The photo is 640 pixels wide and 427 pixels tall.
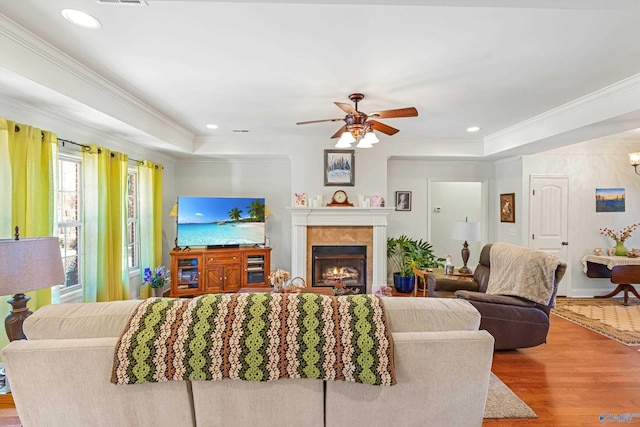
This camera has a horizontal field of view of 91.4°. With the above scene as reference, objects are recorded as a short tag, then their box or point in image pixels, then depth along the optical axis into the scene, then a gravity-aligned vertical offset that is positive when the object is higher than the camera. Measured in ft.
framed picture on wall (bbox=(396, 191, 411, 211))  18.74 +0.62
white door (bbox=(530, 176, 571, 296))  16.10 -0.14
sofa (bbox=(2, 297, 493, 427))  4.17 -2.47
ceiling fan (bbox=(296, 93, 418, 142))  8.79 +2.76
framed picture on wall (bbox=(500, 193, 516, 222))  16.83 +0.24
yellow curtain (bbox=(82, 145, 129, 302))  11.02 -0.47
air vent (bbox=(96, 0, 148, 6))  5.18 +3.58
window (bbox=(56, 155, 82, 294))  10.61 -0.23
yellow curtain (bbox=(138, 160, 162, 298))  14.48 -0.16
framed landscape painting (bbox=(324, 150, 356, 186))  16.47 +2.35
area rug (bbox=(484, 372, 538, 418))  6.89 -4.47
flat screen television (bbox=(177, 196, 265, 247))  15.89 -0.51
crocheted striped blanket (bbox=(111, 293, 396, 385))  4.14 -1.82
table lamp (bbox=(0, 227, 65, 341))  4.66 -0.93
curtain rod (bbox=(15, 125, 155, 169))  10.03 +2.28
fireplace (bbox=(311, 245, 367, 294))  16.67 -2.91
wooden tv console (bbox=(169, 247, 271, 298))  15.61 -3.01
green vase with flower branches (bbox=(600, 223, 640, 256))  15.25 -1.20
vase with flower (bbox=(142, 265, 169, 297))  14.38 -3.10
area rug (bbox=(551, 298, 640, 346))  11.32 -4.43
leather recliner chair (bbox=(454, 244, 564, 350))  9.29 -3.19
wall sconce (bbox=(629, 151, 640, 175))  15.02 +2.56
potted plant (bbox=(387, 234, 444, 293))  16.99 -2.64
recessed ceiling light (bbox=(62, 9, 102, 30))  5.85 +3.74
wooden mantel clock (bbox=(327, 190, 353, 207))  16.49 +0.71
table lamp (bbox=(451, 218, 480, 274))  12.92 -0.90
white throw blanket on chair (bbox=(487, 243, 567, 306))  9.25 -1.97
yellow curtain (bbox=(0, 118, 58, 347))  7.70 +0.76
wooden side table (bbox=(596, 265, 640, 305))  14.29 -2.89
